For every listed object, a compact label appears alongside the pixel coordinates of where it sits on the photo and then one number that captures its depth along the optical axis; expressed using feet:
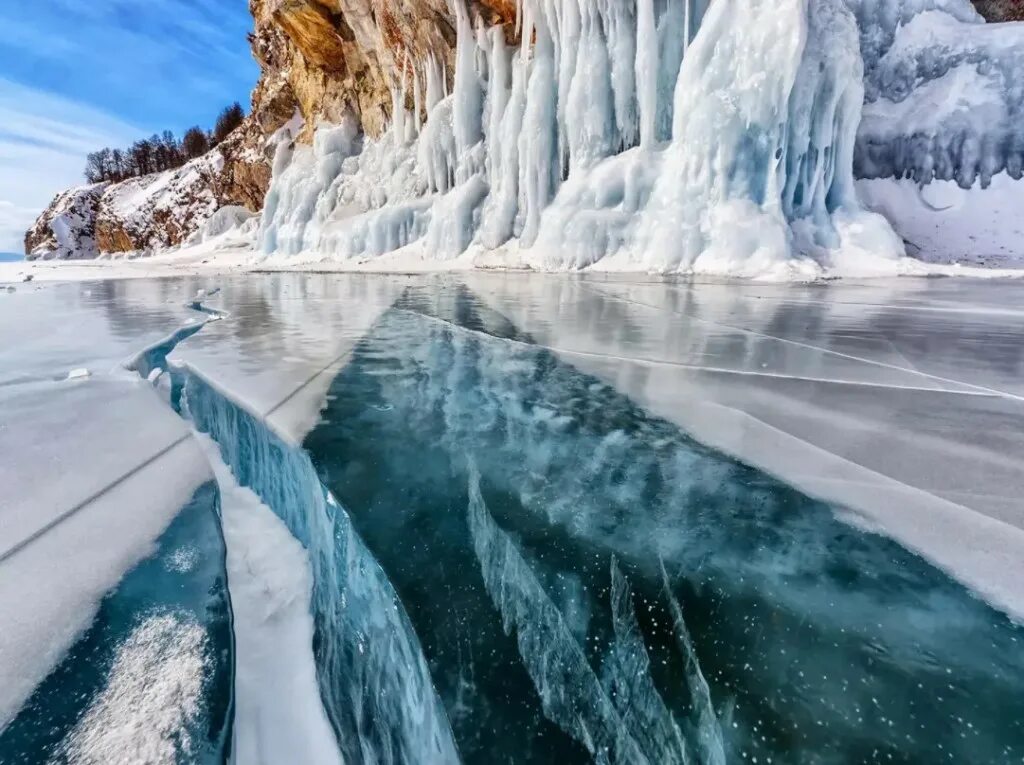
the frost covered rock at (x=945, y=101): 34.42
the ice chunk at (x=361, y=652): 2.81
